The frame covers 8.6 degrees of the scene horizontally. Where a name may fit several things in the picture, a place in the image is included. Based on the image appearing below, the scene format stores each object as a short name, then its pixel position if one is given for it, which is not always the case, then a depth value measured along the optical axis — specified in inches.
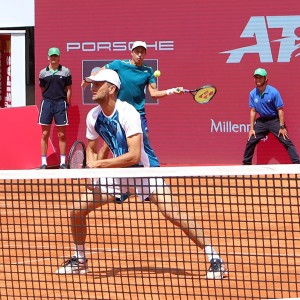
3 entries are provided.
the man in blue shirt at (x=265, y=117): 1266.4
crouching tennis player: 593.1
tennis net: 536.5
